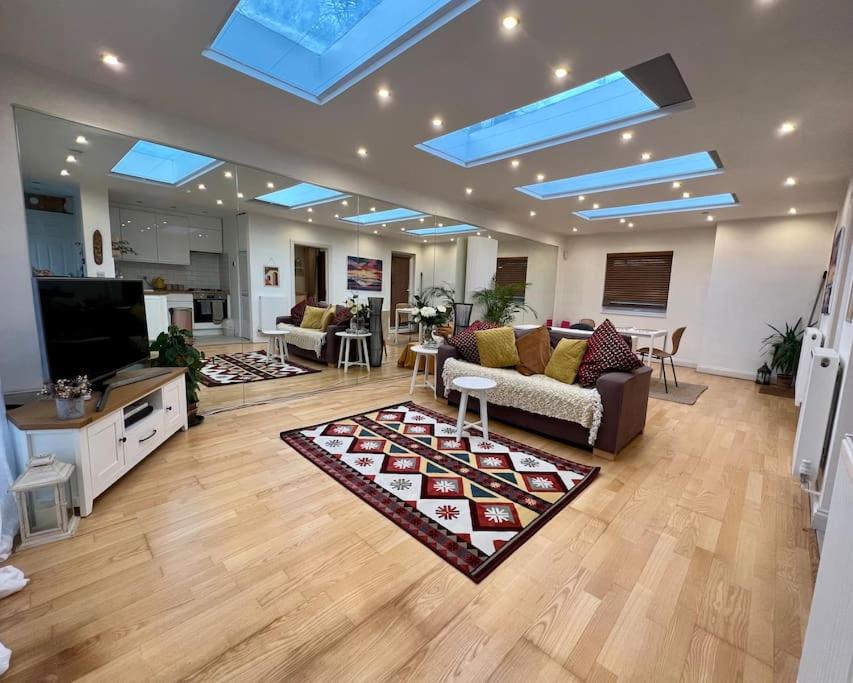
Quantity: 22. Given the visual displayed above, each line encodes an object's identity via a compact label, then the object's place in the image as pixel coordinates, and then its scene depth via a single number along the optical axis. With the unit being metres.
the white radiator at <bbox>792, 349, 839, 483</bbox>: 2.37
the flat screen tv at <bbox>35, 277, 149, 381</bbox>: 2.05
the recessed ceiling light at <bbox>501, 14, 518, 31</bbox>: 1.92
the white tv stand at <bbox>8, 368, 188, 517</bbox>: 1.92
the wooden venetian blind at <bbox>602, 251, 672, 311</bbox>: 7.37
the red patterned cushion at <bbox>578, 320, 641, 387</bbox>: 2.99
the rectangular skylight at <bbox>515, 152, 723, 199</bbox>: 4.10
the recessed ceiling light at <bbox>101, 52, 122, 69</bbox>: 2.38
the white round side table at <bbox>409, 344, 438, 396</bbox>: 4.29
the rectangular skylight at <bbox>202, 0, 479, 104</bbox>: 2.12
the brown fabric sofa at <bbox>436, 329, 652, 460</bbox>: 2.80
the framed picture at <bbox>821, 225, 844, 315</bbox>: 3.88
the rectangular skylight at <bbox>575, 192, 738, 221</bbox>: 5.37
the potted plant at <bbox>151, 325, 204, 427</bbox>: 3.07
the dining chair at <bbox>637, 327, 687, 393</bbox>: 4.92
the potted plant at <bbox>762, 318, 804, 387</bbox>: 5.39
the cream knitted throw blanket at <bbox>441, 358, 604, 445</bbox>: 2.86
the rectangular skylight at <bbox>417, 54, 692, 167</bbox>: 2.52
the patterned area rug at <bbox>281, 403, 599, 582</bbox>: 1.93
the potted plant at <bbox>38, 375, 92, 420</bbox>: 1.92
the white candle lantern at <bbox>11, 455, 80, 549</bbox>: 1.74
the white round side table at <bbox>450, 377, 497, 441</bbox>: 3.01
